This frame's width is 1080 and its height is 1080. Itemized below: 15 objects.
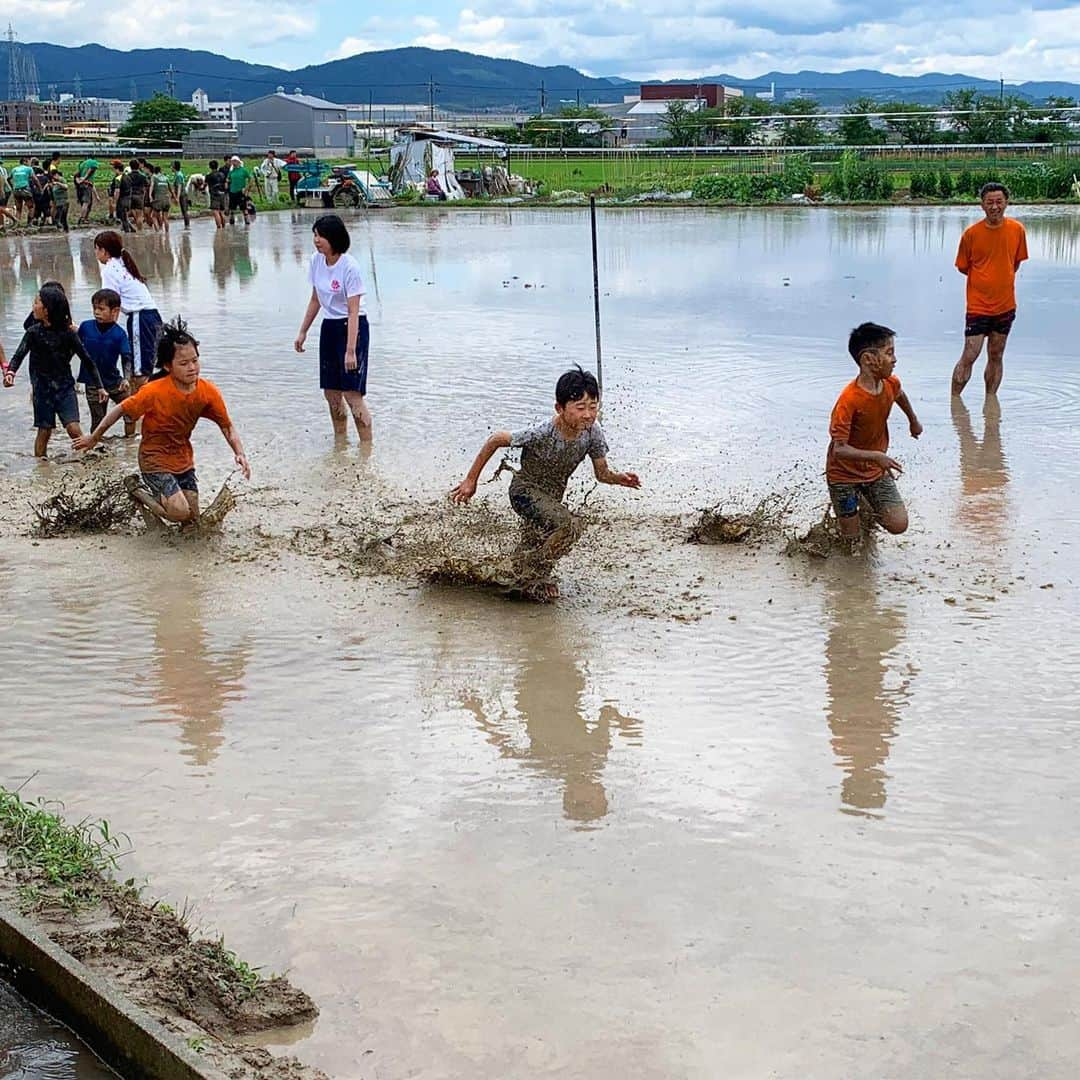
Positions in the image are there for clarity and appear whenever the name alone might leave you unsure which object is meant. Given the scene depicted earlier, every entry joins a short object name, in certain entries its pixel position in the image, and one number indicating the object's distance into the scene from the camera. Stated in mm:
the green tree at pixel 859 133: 57197
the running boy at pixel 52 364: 10383
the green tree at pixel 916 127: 57312
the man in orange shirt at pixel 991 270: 12008
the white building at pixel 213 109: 138750
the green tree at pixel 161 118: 73312
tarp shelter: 47312
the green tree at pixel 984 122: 56406
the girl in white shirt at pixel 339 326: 10570
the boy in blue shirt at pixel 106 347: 10977
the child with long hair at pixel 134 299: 11500
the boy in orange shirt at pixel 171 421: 8414
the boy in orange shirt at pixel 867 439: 7887
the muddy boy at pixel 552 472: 7176
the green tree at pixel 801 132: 59088
